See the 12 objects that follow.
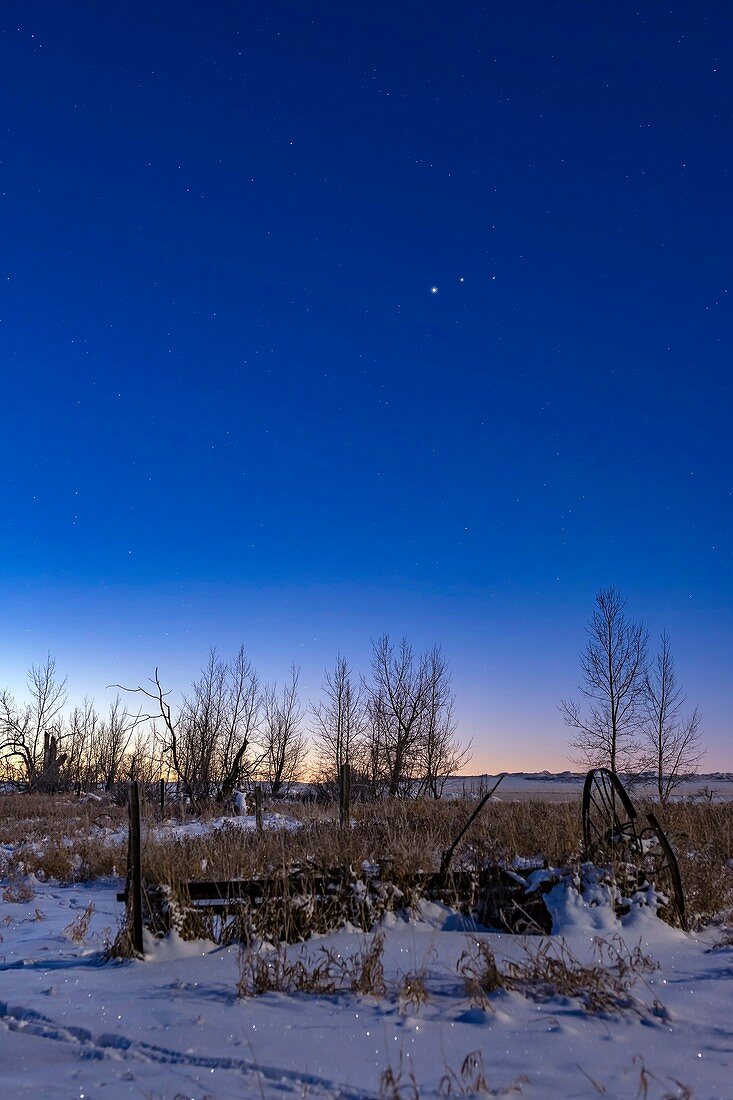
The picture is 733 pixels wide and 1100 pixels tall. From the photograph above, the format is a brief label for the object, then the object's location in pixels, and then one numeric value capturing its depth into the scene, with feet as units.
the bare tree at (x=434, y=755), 117.70
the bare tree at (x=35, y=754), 155.94
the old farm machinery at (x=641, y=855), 22.94
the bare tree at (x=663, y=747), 101.09
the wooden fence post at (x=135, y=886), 20.84
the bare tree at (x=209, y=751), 93.40
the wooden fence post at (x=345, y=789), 48.14
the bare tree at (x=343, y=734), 129.18
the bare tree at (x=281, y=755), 144.44
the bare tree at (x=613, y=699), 99.40
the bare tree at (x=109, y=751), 179.32
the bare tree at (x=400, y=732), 115.55
